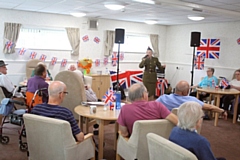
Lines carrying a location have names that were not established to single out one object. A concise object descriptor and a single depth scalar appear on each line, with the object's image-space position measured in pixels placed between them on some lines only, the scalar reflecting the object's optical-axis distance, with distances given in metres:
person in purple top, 3.99
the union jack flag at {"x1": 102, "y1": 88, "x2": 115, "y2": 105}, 3.64
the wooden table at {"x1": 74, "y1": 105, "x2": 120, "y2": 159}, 3.08
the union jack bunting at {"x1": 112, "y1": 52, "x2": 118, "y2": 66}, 8.24
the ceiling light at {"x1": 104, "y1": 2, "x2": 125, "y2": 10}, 5.09
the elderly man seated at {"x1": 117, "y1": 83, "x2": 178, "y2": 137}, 2.68
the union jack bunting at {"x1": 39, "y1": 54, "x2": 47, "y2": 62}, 7.12
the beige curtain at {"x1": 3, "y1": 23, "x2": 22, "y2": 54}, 6.53
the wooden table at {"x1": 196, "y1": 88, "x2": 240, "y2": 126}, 5.48
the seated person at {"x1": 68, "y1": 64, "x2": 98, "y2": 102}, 4.43
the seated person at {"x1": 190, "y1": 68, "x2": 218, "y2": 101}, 6.44
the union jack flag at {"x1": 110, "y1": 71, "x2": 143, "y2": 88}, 8.10
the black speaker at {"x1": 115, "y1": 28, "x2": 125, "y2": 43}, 7.15
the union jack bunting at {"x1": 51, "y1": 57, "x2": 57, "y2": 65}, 7.29
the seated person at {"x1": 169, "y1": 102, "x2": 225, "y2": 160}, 1.95
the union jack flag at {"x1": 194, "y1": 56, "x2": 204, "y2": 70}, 8.01
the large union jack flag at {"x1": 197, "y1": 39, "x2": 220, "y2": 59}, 7.63
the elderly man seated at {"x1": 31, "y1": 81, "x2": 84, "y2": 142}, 2.50
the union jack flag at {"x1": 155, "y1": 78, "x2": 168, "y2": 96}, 8.37
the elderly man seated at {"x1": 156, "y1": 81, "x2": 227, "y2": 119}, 3.28
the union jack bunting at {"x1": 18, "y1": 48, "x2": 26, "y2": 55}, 6.80
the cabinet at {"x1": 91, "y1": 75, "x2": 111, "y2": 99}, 7.35
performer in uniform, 6.89
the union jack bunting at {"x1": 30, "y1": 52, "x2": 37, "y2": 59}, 6.95
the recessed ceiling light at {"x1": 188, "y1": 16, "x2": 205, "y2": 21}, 6.31
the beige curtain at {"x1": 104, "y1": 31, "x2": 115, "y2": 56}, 8.04
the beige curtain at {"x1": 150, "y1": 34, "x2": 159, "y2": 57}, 8.97
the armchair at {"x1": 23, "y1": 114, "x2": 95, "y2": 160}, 2.37
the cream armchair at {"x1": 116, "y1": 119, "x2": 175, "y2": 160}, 2.54
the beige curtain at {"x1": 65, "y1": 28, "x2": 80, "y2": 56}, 7.41
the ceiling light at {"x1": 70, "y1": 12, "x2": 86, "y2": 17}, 6.54
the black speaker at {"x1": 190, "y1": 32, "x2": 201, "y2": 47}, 7.16
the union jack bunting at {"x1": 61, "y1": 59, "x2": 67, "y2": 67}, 7.45
